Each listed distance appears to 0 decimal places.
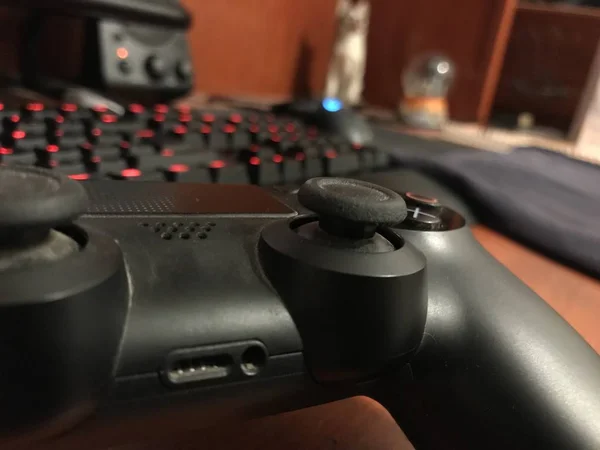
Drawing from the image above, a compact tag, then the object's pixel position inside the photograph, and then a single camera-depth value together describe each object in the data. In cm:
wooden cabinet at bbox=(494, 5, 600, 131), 108
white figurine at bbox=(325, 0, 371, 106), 108
